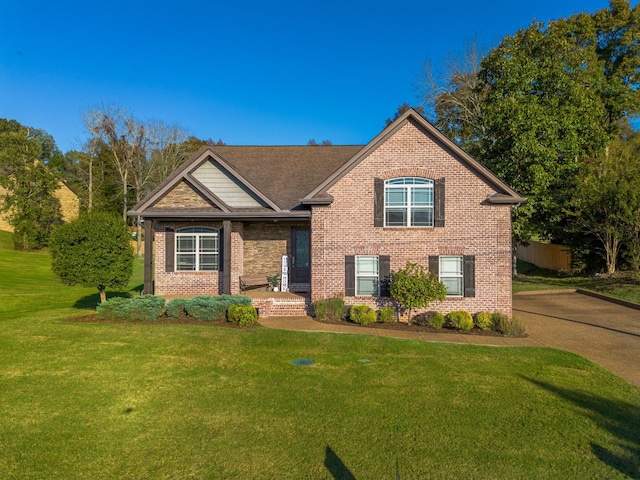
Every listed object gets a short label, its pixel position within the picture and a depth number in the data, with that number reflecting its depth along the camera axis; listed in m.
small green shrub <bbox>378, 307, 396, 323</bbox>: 12.98
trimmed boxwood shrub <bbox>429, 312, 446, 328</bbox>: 12.45
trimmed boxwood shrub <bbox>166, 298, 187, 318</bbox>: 12.96
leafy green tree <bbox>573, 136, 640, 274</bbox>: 19.95
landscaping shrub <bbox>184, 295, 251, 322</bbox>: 12.72
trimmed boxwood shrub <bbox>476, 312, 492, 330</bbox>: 12.30
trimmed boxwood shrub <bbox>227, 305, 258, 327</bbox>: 12.26
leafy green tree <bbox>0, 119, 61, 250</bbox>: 40.03
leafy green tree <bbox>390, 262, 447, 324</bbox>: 12.46
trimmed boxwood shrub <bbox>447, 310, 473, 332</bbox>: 12.31
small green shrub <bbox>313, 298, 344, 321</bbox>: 13.09
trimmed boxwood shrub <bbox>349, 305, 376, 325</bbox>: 12.70
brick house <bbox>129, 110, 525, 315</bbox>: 13.30
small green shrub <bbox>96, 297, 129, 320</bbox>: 12.70
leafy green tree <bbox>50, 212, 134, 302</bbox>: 13.13
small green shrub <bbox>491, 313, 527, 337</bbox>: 11.80
